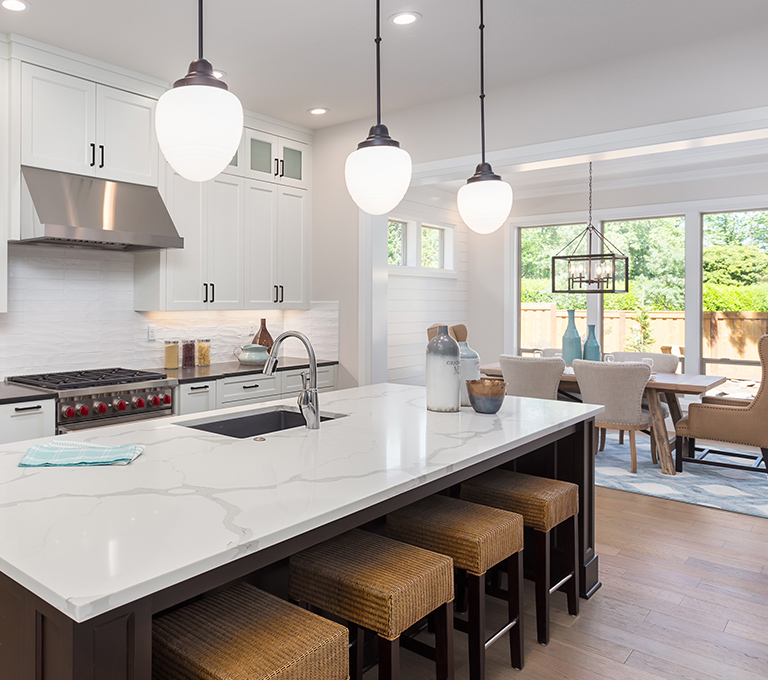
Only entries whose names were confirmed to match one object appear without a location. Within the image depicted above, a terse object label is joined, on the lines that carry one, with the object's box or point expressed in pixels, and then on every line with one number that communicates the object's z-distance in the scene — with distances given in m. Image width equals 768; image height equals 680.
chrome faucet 2.20
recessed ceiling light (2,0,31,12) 2.94
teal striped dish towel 1.69
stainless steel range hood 3.34
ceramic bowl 2.48
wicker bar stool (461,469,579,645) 2.27
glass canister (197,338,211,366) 4.58
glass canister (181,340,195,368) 4.46
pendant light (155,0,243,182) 1.65
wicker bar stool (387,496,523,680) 1.90
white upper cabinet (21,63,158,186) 3.42
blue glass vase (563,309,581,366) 5.40
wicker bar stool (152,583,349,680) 1.19
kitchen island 1.01
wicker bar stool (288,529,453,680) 1.54
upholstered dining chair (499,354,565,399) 4.75
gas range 3.23
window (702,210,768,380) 5.95
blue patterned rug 3.95
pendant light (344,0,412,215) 2.13
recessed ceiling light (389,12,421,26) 3.07
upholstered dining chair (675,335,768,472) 4.29
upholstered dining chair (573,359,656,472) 4.50
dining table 4.47
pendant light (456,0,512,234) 2.60
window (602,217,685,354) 6.31
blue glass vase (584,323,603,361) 5.32
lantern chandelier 5.19
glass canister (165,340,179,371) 4.35
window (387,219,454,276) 6.59
